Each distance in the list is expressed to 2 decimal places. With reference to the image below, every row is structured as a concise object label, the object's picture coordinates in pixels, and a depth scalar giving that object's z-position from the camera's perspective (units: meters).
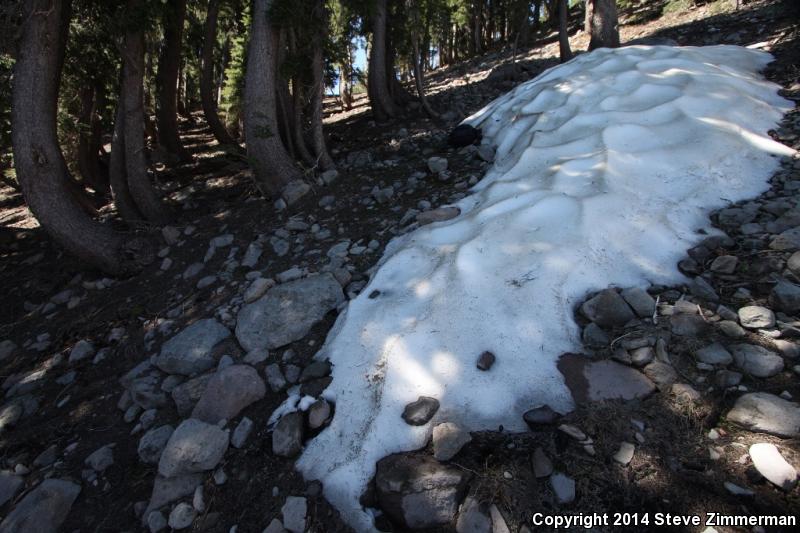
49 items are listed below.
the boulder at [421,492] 1.89
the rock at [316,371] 2.79
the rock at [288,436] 2.39
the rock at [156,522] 2.30
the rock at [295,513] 2.06
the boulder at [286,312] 3.25
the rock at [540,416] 2.06
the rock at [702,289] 2.48
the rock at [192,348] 3.27
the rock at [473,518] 1.81
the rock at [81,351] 3.88
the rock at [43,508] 2.46
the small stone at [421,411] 2.24
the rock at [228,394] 2.73
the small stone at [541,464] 1.90
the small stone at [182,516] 2.27
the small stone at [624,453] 1.86
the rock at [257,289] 3.71
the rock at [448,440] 2.05
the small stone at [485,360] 2.37
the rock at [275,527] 2.07
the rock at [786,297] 2.26
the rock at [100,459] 2.74
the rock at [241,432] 2.55
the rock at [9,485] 2.71
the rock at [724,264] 2.62
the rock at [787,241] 2.60
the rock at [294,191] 5.35
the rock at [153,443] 2.69
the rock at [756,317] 2.22
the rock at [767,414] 1.76
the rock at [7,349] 4.39
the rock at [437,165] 5.17
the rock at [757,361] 2.01
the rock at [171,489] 2.40
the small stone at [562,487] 1.81
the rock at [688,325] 2.29
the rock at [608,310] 2.46
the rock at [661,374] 2.10
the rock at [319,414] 2.47
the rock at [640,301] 2.46
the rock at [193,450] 2.46
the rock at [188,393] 2.93
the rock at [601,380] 2.11
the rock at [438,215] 3.93
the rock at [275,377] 2.85
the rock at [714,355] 2.12
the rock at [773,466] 1.62
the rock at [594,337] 2.38
